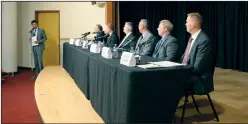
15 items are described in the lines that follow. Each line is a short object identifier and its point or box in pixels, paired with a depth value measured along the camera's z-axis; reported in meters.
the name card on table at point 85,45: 4.23
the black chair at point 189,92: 2.61
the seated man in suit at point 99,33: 4.84
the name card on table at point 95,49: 3.47
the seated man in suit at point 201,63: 2.55
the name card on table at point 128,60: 2.20
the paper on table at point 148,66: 2.11
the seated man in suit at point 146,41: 3.51
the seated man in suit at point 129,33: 3.88
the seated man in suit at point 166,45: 2.98
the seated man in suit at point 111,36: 4.54
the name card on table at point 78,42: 4.74
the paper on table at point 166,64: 2.24
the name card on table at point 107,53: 2.78
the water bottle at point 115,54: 2.81
